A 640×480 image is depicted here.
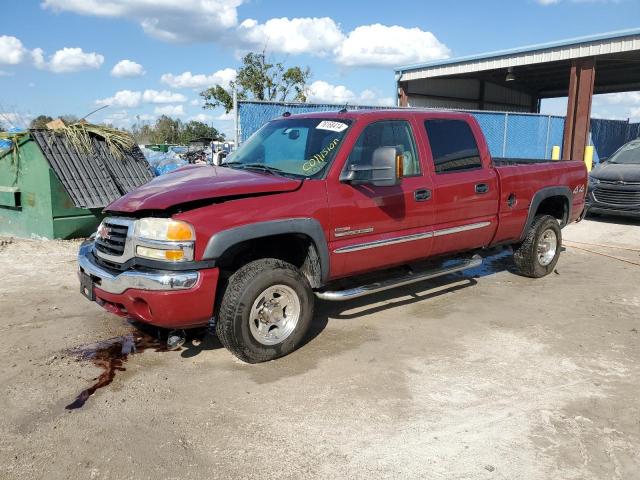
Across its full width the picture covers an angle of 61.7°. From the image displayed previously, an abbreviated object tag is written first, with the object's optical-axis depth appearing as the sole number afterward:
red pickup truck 3.71
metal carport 16.35
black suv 10.64
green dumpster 7.97
